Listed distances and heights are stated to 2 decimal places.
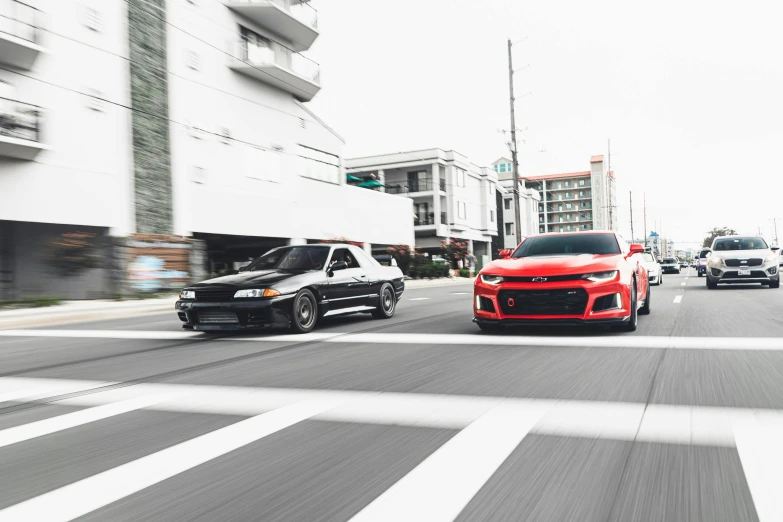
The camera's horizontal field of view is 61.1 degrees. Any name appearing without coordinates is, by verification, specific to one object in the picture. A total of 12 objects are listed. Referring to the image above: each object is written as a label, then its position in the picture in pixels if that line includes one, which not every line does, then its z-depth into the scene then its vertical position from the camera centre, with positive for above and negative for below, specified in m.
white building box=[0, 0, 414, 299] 19.72 +5.02
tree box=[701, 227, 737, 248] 146.64 +3.23
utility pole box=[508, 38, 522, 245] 37.88 +5.90
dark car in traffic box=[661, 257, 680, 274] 48.30 -1.25
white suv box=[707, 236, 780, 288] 19.56 -0.55
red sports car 8.17 -0.50
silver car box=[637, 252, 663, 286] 25.00 -0.81
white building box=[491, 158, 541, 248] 83.75 +5.71
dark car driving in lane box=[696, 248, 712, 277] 36.34 -1.00
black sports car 8.98 -0.47
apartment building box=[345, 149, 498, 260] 60.12 +6.53
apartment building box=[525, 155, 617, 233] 132.38 +10.75
